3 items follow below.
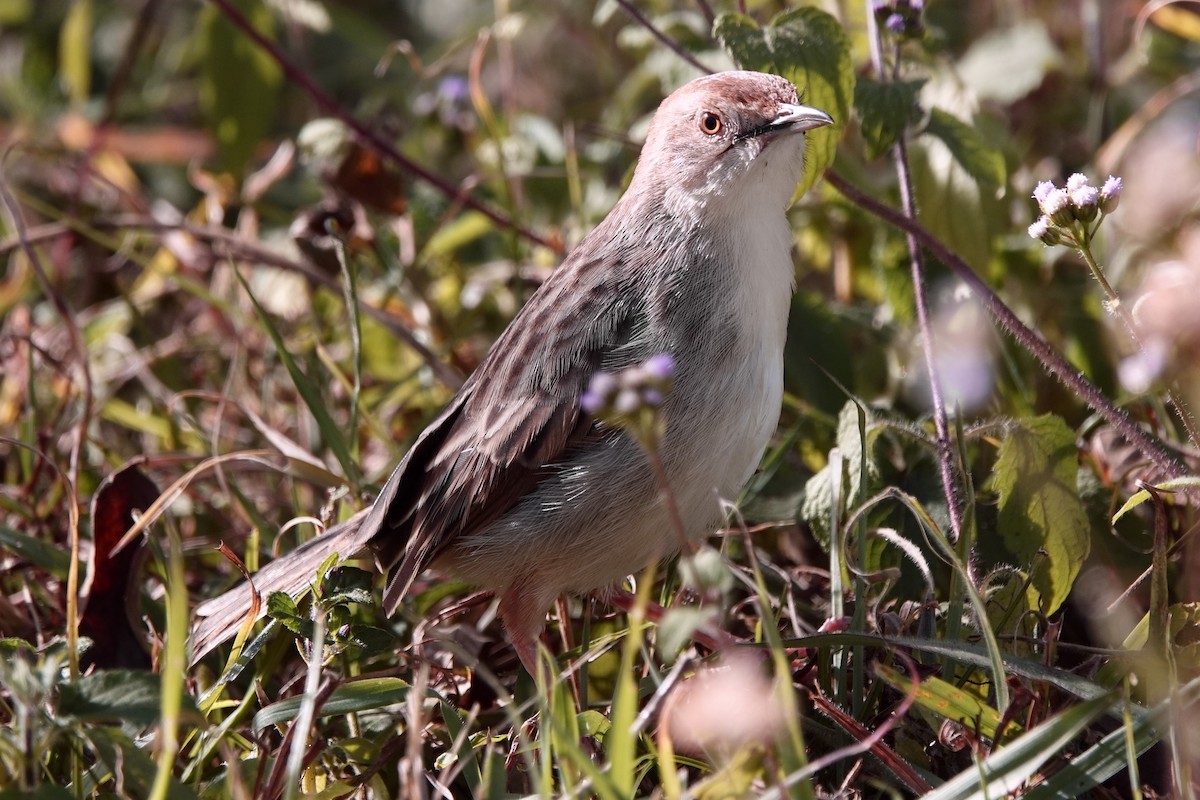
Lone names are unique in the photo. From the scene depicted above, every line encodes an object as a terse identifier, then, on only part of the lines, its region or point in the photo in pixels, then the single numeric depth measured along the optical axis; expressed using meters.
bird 6.53
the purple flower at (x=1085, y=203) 5.41
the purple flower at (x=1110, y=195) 5.56
